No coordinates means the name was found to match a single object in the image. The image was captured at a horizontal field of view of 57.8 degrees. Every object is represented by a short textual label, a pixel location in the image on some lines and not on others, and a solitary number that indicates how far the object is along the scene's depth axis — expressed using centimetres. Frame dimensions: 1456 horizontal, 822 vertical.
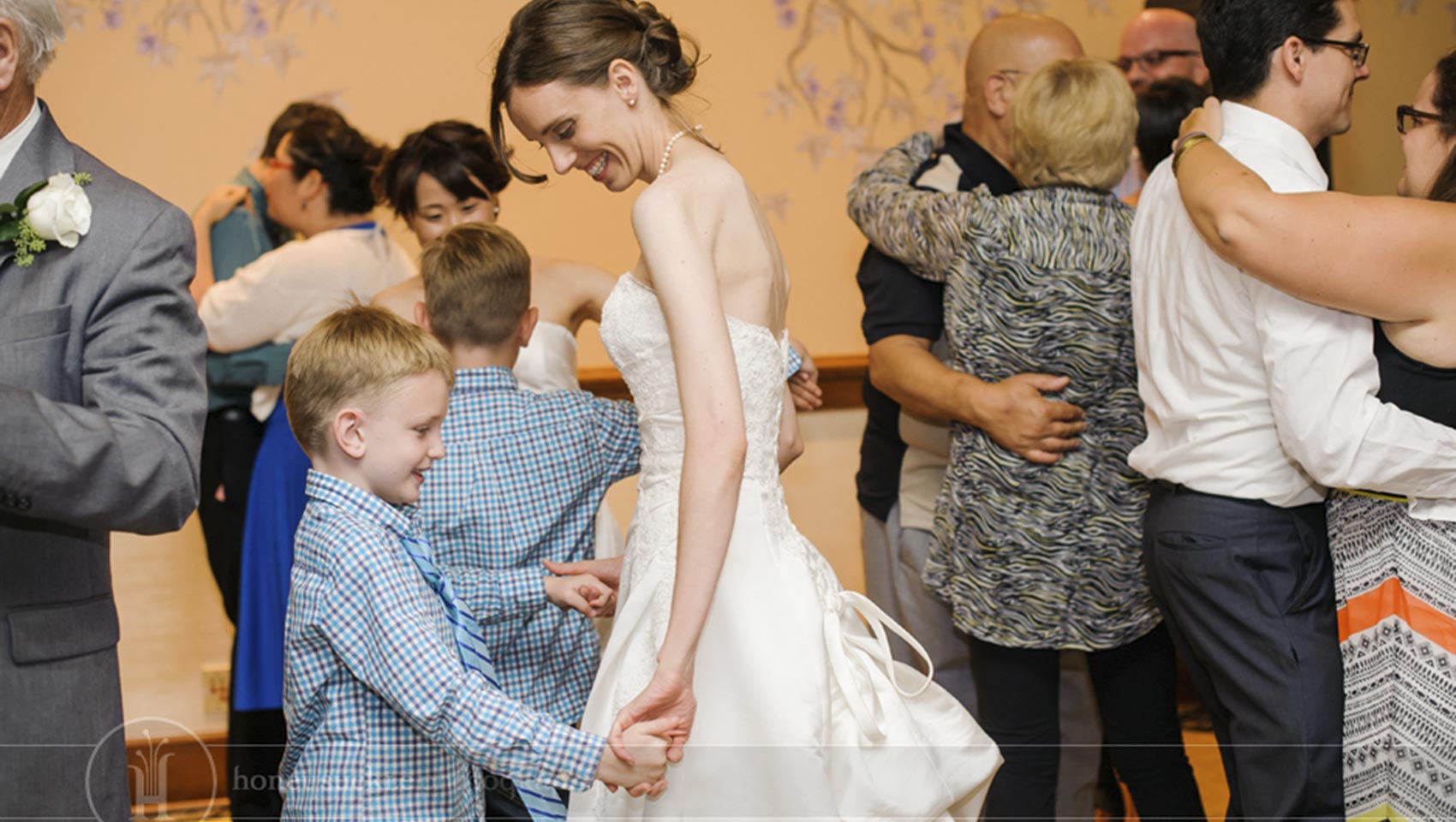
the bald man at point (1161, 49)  391
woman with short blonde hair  233
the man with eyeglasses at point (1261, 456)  194
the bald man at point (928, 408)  271
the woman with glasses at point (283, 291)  300
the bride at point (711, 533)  163
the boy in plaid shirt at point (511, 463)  214
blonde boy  150
